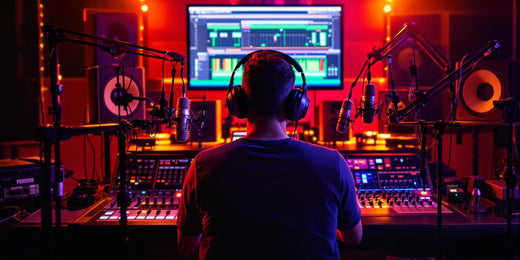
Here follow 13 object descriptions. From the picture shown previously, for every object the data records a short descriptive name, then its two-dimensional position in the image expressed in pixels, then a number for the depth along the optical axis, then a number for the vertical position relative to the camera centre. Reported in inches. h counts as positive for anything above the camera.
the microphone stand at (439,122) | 60.3 +0.0
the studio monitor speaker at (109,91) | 86.0 +4.8
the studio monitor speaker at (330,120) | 89.1 -1.8
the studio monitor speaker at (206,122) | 87.3 -2.1
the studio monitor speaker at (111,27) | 101.4 +21.9
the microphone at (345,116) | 71.2 -0.8
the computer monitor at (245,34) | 97.0 +19.0
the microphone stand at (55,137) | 42.9 -2.6
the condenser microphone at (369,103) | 69.2 +1.5
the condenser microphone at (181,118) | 72.8 -0.9
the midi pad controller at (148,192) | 67.9 -15.5
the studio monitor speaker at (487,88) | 88.6 +5.0
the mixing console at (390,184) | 72.1 -14.7
